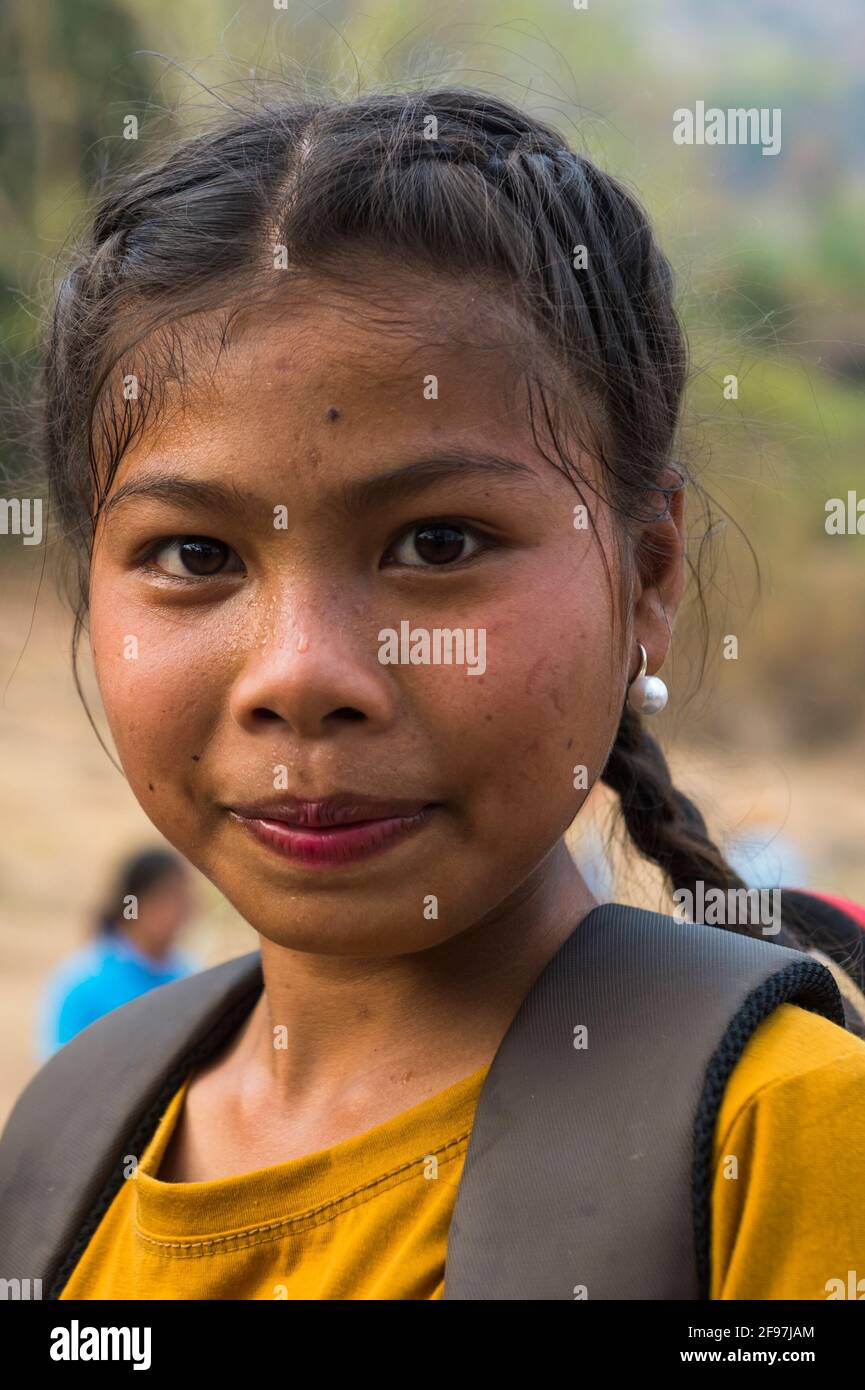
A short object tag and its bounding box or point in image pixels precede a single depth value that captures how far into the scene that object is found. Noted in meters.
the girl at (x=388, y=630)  0.57
